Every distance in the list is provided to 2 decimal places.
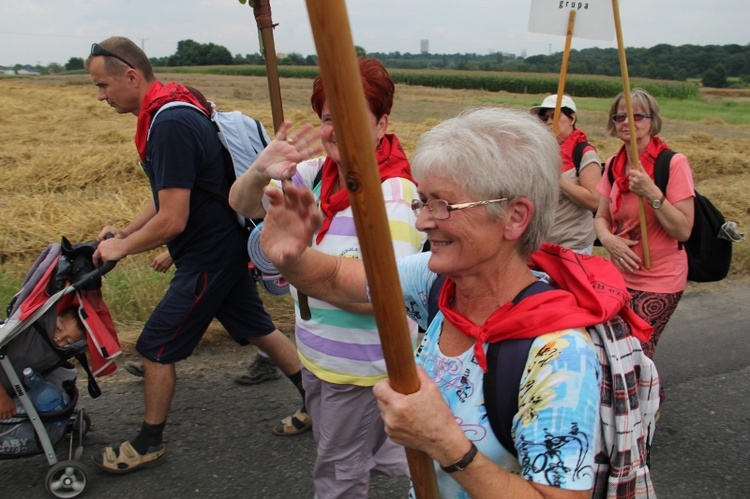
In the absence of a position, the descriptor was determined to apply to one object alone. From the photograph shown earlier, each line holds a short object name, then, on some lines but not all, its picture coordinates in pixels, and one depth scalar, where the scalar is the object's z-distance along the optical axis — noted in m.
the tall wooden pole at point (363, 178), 0.90
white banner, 3.43
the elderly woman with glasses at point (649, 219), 3.21
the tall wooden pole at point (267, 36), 1.92
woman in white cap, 3.74
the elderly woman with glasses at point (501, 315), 1.25
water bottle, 2.95
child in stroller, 2.89
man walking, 2.93
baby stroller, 2.86
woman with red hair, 2.12
